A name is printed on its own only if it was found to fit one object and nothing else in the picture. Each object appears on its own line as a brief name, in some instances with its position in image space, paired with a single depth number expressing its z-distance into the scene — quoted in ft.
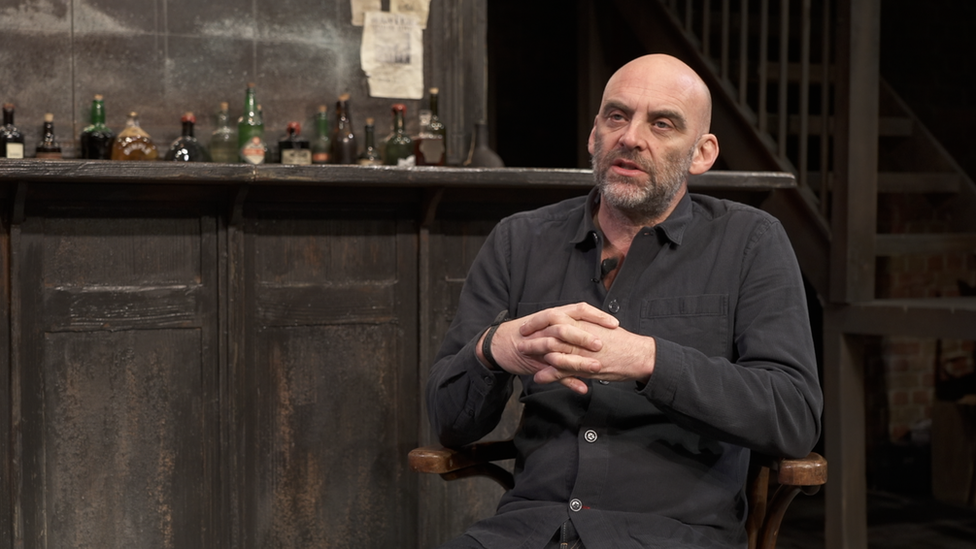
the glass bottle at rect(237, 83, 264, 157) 23.00
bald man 10.94
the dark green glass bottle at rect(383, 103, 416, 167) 23.86
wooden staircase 24.41
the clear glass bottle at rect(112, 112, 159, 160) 21.91
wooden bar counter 17.22
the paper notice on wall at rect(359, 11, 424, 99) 24.16
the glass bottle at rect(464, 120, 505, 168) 23.65
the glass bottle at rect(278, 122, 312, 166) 23.25
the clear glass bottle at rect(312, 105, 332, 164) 23.75
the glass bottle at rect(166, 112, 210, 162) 22.33
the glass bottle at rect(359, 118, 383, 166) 23.59
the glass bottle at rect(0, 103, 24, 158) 21.01
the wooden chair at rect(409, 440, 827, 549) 11.48
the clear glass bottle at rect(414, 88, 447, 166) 23.85
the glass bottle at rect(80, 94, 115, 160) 21.76
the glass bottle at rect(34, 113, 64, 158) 21.29
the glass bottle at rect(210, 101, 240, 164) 23.04
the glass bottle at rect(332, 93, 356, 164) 23.79
